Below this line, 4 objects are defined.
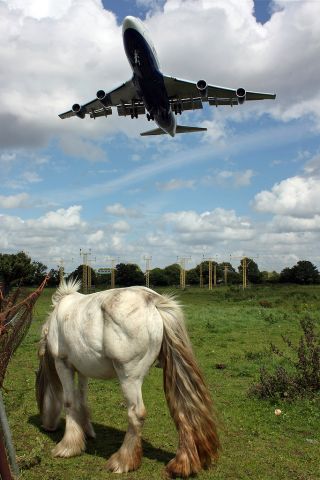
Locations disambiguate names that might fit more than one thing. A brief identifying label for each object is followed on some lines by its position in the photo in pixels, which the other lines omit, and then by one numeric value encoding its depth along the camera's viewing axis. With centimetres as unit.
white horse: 424
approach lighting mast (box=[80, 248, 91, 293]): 4422
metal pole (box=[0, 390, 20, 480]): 365
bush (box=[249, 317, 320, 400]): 668
